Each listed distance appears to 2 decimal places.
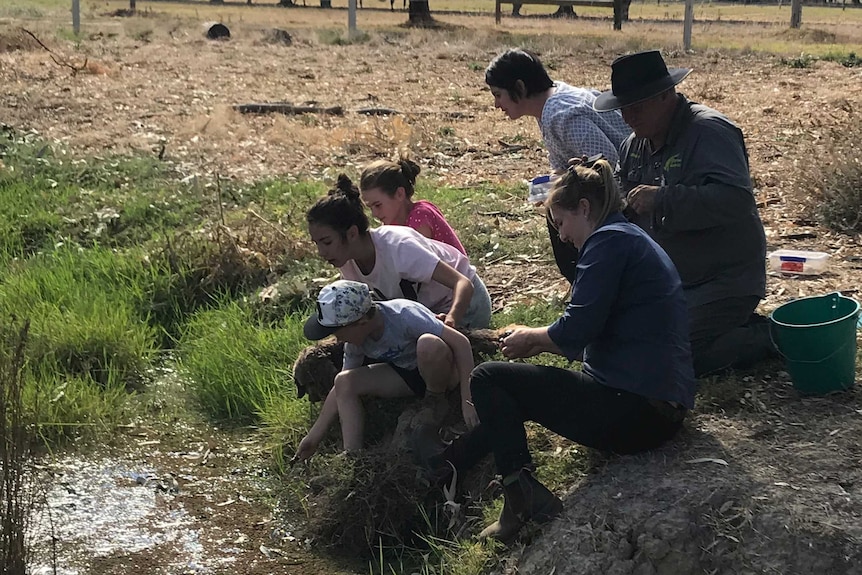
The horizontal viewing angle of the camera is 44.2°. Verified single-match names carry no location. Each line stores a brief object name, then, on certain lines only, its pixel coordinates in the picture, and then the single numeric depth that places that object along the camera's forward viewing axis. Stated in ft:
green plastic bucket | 13.80
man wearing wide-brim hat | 14.58
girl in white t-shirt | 15.93
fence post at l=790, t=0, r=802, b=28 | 89.40
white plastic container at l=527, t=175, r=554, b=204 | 17.93
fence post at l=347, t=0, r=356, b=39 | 74.74
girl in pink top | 17.70
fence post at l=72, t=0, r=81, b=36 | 74.01
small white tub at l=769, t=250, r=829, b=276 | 19.77
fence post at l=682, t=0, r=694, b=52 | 65.65
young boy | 14.85
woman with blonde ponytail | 12.33
